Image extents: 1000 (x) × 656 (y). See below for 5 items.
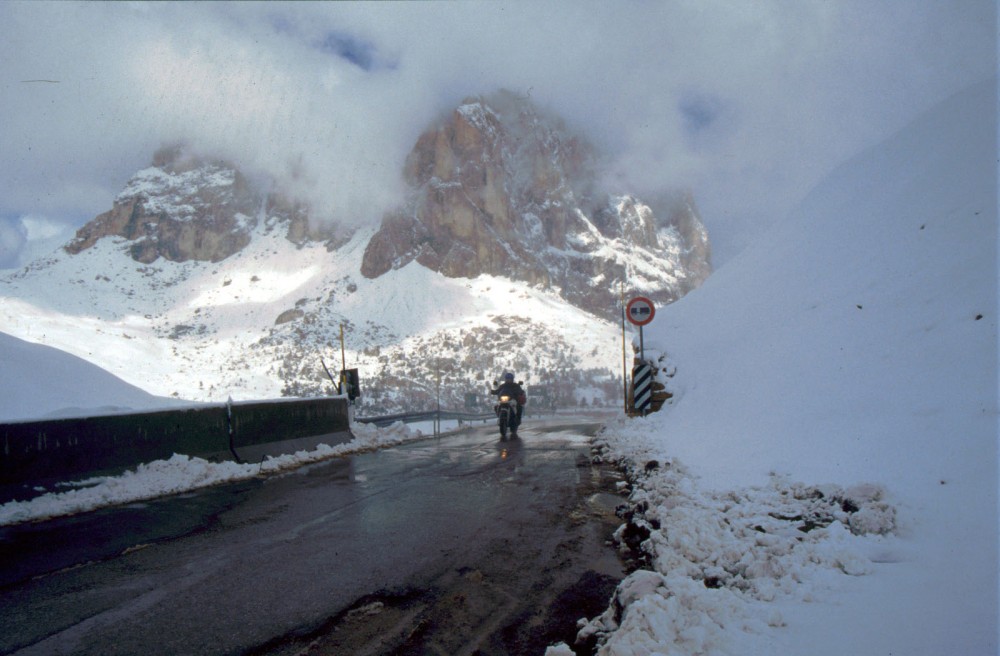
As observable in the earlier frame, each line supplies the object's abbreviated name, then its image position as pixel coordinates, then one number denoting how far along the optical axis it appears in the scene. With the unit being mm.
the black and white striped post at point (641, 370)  12836
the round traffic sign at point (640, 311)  12802
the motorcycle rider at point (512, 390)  17156
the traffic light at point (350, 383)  15031
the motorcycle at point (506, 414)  16609
